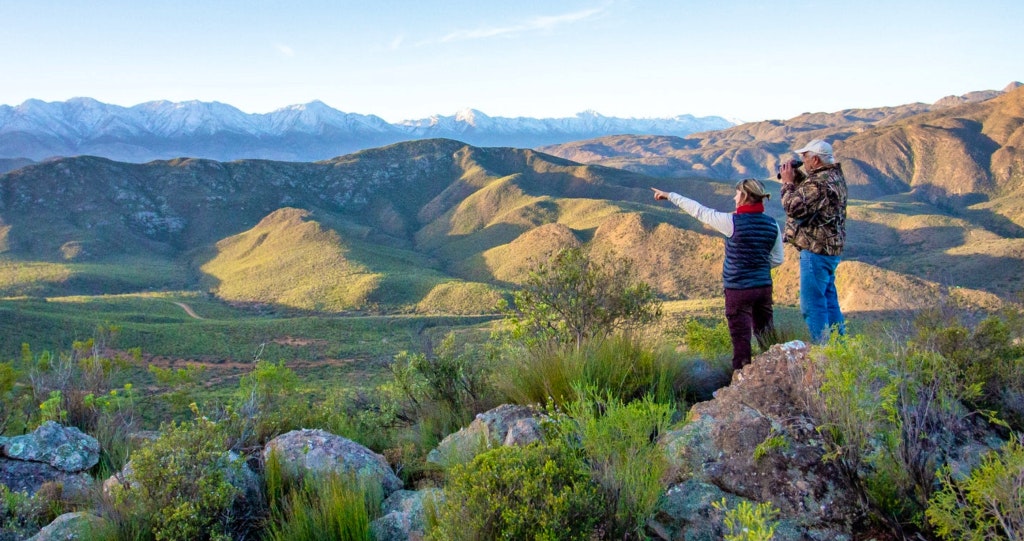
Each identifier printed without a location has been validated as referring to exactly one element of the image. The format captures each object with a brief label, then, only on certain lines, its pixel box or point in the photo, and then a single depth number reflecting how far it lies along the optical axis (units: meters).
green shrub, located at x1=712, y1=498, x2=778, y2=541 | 1.85
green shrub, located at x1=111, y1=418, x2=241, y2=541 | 3.21
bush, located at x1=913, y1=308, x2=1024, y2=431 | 3.66
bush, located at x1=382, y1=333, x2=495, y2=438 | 5.68
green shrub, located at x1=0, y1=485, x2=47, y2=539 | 3.68
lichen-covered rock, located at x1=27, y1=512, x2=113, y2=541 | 3.24
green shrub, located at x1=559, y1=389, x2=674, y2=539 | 2.70
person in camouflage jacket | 5.14
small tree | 6.76
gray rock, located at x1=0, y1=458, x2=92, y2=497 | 4.51
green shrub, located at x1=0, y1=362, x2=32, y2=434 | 6.06
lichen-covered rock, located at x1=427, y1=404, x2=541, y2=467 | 3.75
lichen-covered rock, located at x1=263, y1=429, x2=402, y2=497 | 3.99
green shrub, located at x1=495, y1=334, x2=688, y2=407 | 4.57
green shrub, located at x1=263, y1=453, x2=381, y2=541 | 3.16
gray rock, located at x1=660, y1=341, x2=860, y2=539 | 2.78
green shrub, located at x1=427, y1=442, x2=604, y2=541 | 2.49
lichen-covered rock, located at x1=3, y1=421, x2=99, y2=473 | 4.76
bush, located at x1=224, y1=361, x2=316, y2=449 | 4.75
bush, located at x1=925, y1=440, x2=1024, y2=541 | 2.18
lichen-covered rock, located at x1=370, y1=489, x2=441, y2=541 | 3.12
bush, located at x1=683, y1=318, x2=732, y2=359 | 7.01
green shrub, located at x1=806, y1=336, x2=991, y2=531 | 2.69
